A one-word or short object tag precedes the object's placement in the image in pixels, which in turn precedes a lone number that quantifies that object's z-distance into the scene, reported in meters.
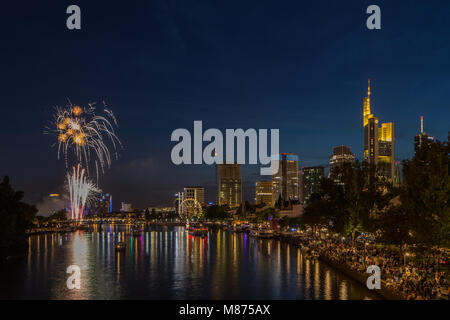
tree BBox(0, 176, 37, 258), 52.69
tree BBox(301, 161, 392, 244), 58.81
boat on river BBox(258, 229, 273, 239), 104.94
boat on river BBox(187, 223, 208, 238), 117.89
